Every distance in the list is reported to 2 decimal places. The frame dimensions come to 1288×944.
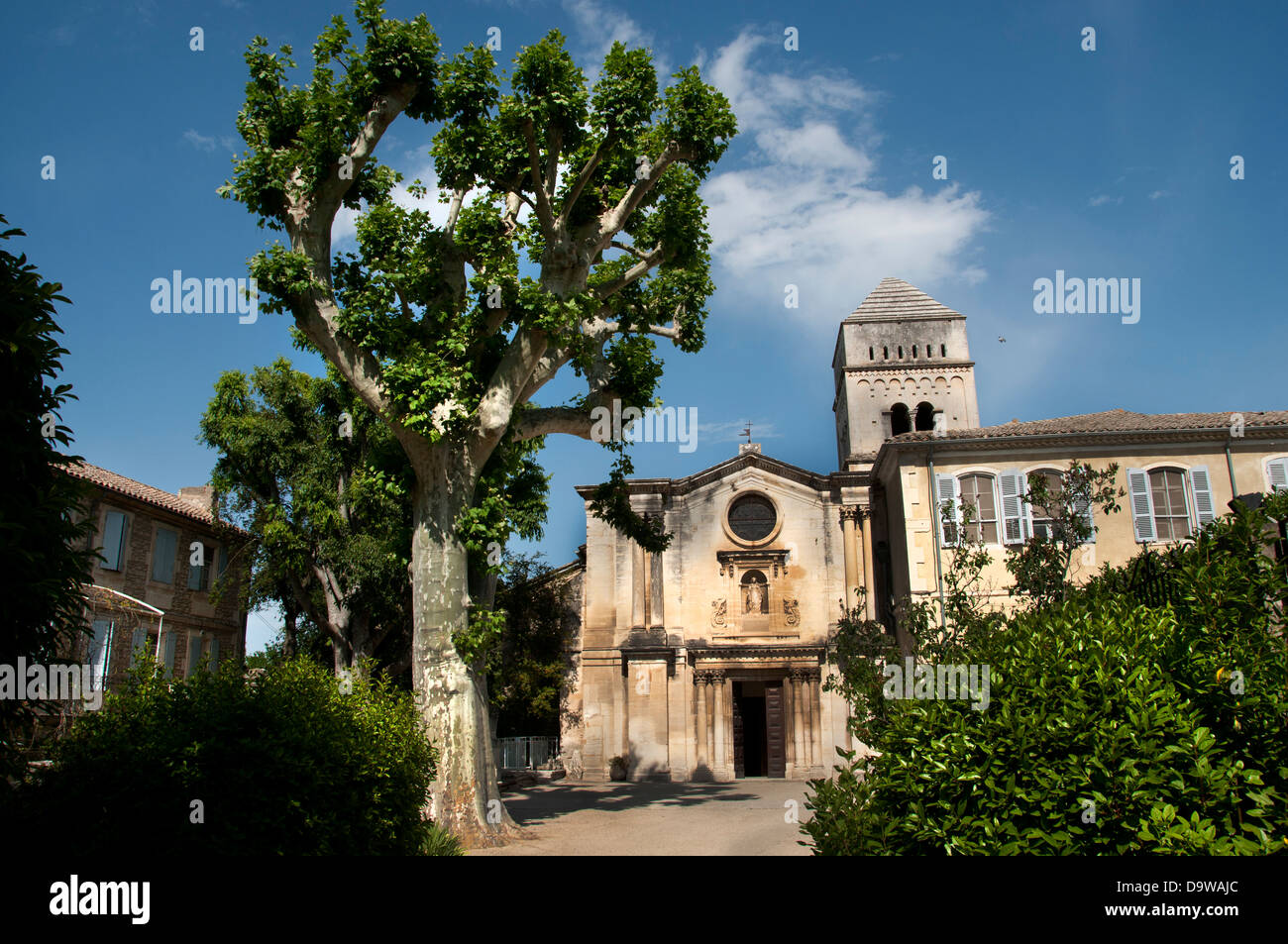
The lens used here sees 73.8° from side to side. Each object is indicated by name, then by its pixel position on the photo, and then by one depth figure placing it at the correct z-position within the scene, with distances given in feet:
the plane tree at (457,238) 43.57
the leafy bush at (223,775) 18.65
